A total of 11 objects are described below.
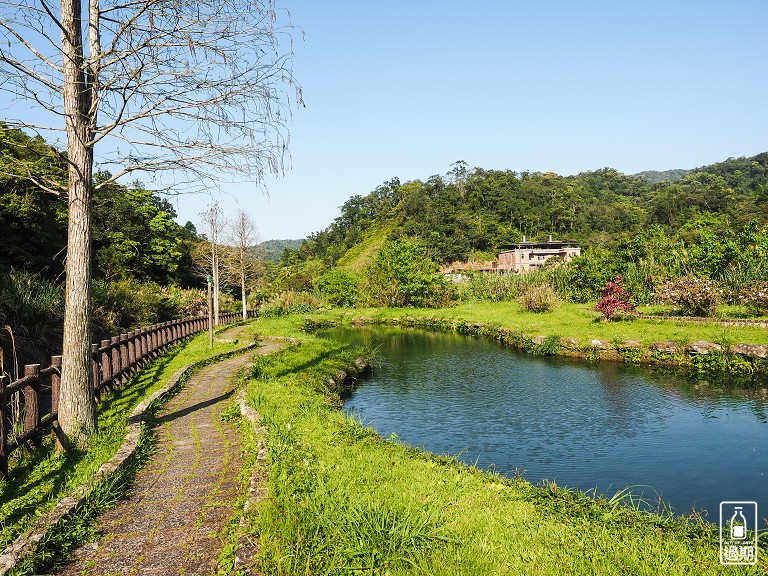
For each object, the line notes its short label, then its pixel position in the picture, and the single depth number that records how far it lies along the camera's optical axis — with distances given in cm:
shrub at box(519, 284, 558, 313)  2698
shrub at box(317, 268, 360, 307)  4177
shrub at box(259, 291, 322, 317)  3797
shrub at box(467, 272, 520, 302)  3528
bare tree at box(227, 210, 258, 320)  3425
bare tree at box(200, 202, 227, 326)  2823
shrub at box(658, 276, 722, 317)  1967
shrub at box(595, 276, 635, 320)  2128
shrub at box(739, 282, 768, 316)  1891
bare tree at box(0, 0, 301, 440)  639
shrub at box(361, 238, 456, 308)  3691
